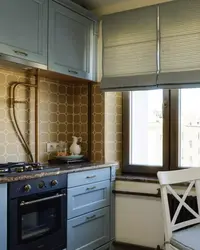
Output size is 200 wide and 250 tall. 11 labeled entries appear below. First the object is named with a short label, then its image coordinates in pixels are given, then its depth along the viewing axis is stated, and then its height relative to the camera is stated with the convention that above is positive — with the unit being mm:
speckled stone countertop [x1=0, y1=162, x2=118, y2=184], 1517 -300
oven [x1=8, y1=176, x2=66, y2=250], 1555 -585
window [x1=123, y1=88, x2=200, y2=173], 2341 +7
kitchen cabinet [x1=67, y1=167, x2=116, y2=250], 1941 -671
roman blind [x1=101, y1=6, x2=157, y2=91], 2283 +778
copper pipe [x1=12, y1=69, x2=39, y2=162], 2164 +77
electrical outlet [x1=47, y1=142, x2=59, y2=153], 2364 -162
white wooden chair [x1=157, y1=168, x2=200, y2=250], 1526 -629
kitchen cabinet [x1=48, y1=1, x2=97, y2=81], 2030 +786
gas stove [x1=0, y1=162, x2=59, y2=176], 1610 -263
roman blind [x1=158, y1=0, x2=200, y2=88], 2128 +771
